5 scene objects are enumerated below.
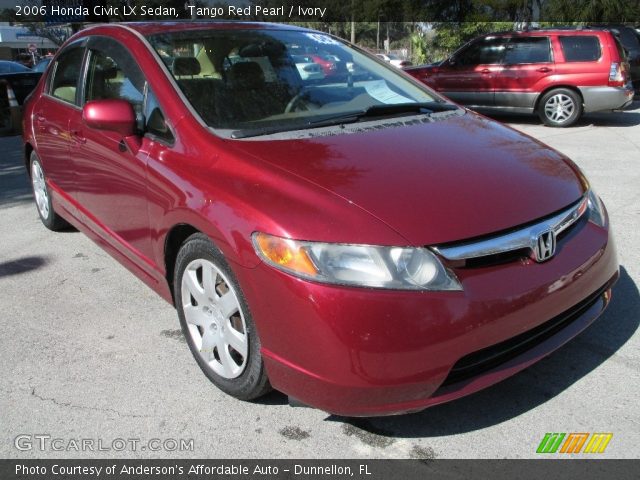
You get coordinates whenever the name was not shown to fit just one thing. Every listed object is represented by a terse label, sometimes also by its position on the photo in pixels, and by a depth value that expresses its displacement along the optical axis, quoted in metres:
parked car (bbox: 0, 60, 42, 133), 11.01
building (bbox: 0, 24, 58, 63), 51.38
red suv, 10.14
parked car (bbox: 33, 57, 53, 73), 15.63
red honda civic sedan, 2.08
